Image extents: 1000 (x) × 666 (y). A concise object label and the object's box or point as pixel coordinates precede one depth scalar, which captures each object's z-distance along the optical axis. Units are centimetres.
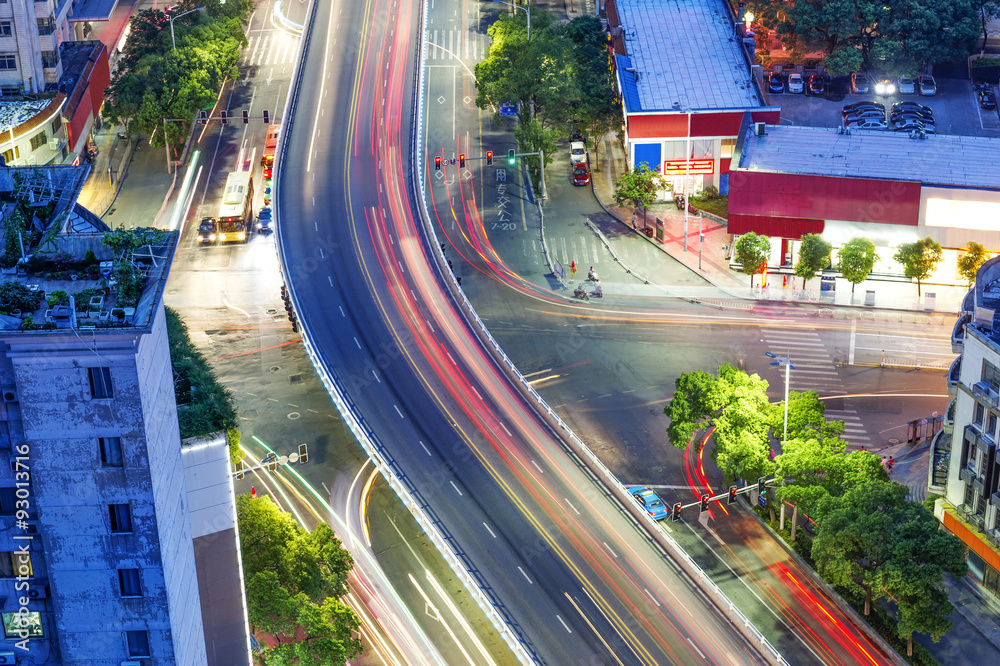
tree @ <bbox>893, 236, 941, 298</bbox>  14300
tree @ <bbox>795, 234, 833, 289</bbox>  14450
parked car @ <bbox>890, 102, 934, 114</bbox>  17775
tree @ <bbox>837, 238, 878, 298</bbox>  14225
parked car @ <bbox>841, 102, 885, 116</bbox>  17862
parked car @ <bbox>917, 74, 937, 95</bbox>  18512
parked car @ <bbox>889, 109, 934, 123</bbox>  17550
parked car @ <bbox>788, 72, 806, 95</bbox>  18812
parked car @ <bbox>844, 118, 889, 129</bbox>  17100
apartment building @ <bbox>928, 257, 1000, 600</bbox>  9838
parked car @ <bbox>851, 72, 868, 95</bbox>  18700
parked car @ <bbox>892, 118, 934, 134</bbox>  16368
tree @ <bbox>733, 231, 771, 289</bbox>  14562
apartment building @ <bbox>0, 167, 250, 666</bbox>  6581
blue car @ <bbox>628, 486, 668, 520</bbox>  11381
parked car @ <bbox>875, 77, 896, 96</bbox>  16175
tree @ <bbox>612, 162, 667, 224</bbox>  15950
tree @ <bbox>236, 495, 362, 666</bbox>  9246
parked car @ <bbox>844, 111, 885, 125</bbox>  17575
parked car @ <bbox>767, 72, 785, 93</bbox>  18862
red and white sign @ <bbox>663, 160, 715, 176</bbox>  16150
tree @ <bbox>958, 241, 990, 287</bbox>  14238
